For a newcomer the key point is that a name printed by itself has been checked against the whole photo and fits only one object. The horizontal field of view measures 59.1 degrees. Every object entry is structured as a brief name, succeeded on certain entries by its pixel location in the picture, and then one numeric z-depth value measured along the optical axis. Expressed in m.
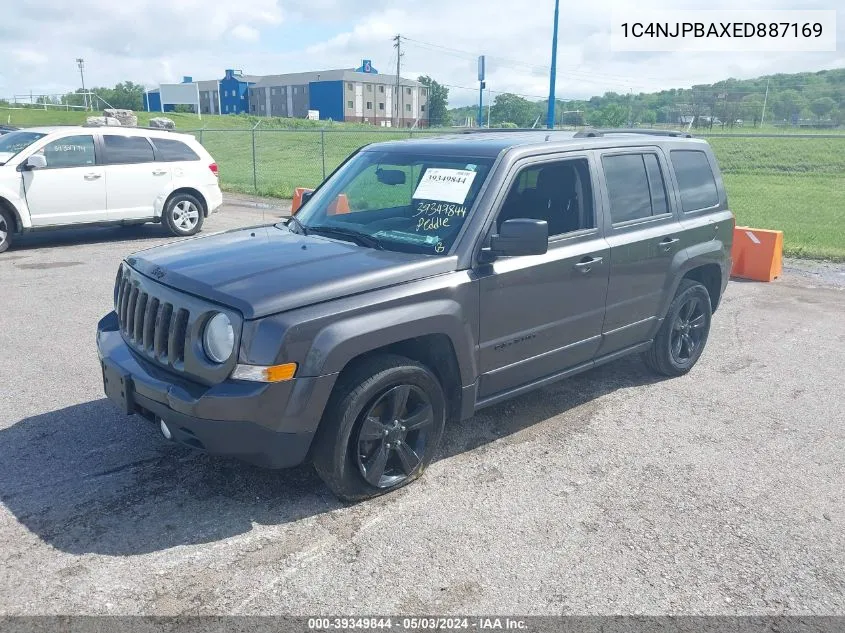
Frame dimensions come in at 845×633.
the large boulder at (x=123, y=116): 31.31
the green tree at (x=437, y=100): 102.54
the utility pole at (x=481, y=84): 27.17
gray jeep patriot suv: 3.51
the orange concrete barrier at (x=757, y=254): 9.58
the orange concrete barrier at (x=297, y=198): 13.15
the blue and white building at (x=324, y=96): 96.38
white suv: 10.48
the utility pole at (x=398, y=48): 67.19
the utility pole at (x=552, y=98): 20.02
